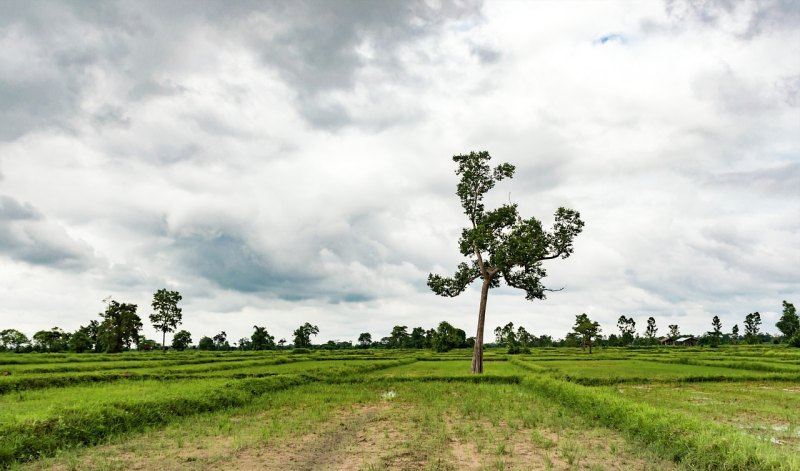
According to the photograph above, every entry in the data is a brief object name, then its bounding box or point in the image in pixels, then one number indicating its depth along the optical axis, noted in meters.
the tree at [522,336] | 106.47
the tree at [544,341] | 146.50
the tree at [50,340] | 88.12
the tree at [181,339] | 104.75
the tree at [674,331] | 133.16
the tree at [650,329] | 139.50
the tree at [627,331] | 132.30
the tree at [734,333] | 144.71
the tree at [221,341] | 151.02
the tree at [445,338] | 88.03
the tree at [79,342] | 85.06
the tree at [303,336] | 102.19
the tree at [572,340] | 110.29
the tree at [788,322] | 96.50
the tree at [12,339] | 95.75
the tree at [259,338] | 96.19
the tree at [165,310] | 92.75
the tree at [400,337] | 120.19
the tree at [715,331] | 100.00
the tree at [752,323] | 142.25
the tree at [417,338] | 121.94
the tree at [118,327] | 86.31
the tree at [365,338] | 142.88
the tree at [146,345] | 103.00
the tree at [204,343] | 133.50
